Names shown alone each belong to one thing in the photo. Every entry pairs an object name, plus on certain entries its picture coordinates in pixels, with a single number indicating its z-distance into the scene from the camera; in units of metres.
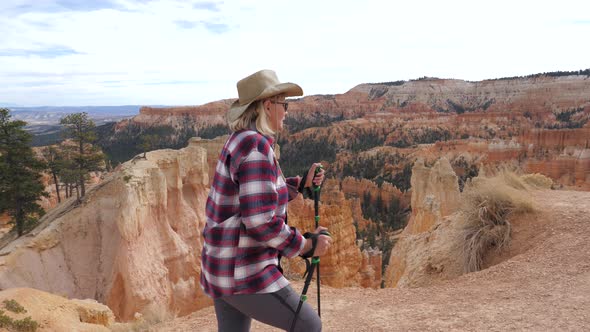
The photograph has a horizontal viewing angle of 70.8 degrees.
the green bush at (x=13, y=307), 5.55
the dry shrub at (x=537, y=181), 8.48
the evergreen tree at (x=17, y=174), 15.67
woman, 1.81
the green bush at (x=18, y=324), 4.84
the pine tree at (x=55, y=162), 19.49
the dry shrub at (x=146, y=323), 4.99
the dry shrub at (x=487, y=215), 5.75
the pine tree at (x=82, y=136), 18.53
